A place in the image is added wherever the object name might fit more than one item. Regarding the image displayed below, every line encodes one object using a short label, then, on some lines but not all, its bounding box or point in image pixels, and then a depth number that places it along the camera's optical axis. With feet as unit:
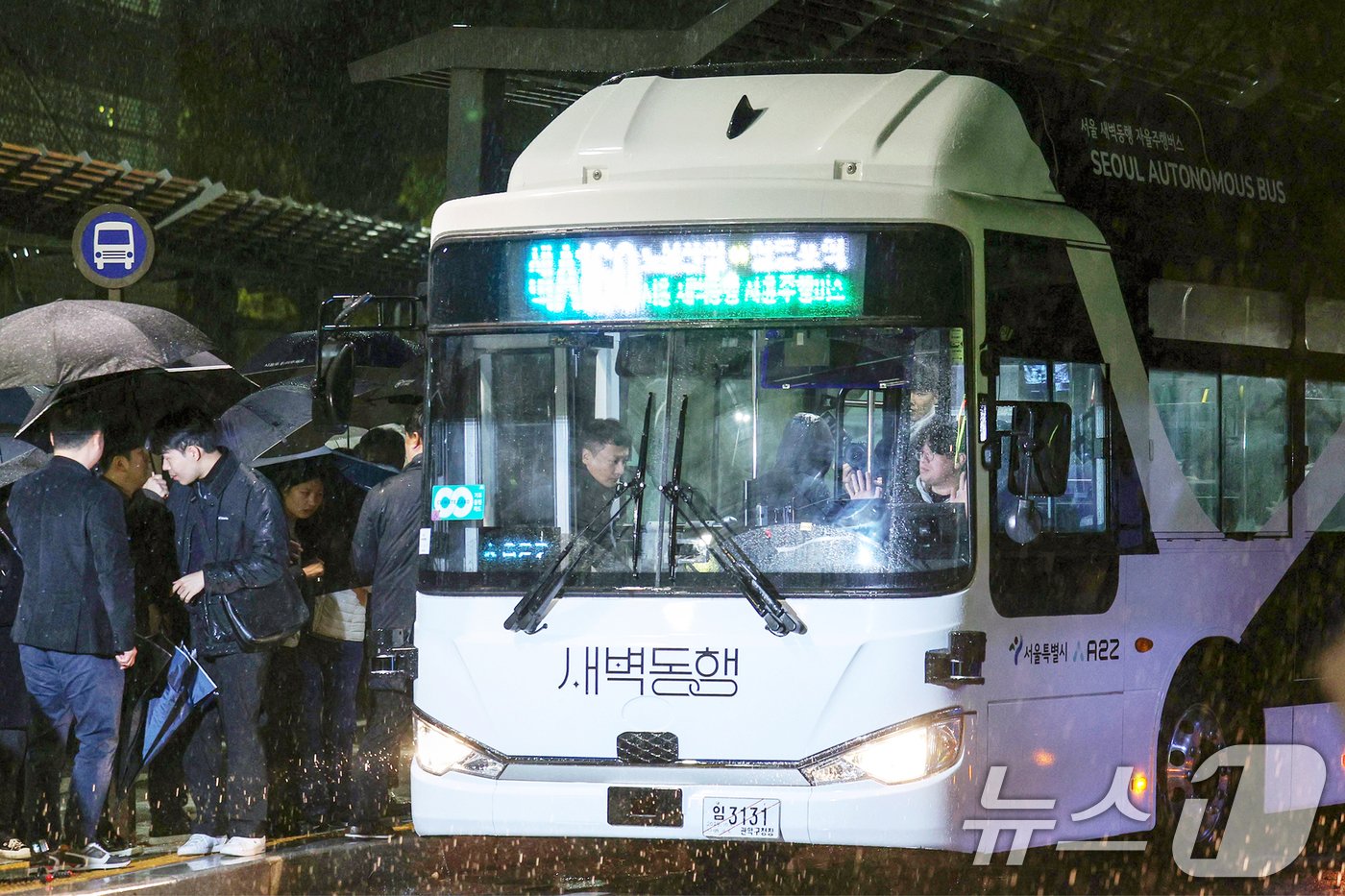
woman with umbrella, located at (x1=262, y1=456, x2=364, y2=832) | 57.21
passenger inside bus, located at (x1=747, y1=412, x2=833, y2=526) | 41.70
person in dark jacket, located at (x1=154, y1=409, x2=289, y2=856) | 49.78
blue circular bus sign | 67.67
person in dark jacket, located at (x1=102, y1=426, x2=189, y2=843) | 52.75
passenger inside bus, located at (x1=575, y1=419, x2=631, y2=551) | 42.39
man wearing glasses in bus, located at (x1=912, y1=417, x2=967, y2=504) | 41.65
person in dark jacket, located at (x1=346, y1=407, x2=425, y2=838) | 53.88
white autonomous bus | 41.47
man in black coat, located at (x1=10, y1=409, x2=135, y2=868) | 47.73
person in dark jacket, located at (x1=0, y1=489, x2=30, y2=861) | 50.44
